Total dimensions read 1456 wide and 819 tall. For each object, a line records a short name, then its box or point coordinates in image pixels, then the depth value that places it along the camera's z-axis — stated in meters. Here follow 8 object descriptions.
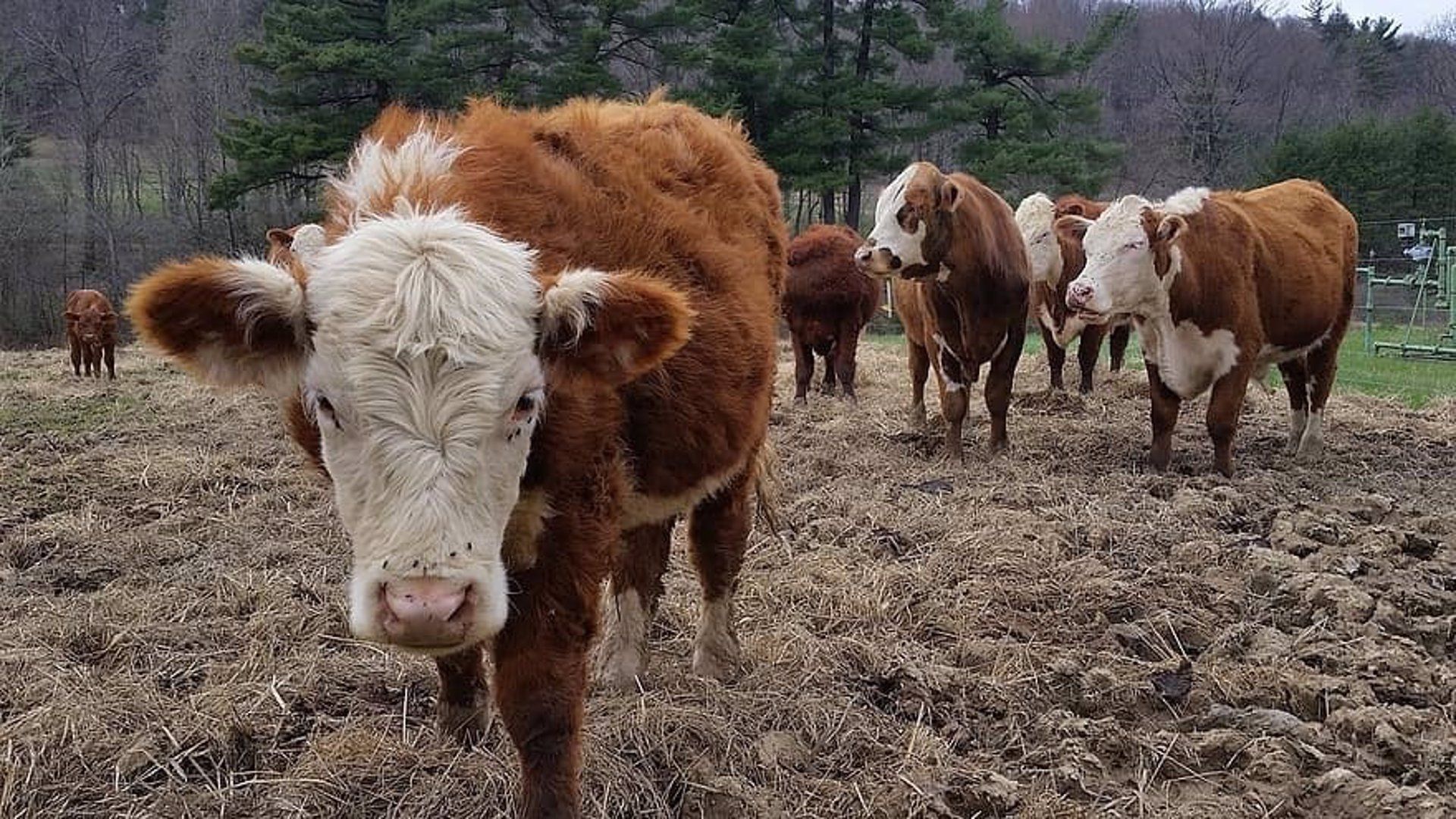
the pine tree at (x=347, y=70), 22.91
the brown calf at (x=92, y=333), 14.05
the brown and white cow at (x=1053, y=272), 10.04
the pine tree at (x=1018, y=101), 26.33
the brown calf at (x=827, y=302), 10.91
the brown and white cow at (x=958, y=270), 7.34
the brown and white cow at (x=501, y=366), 2.08
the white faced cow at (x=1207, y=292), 6.80
